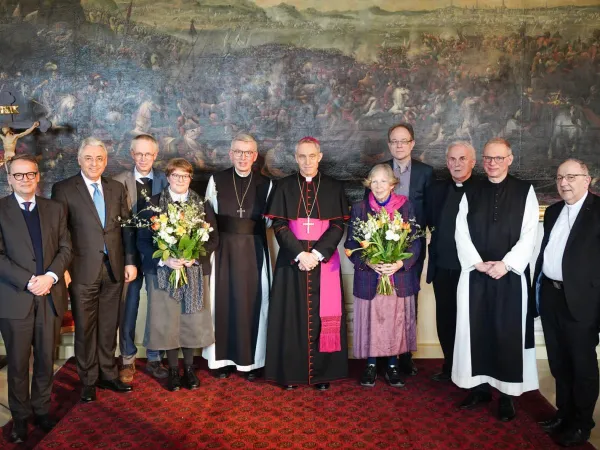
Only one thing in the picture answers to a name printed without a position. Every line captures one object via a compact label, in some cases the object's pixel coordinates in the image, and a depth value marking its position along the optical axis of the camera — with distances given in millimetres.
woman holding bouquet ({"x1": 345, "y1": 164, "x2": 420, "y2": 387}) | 4977
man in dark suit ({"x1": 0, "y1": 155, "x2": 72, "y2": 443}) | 4195
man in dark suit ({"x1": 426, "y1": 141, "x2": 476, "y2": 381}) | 4926
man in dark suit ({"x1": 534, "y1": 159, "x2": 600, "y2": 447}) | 4027
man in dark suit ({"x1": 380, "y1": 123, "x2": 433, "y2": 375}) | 5391
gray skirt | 5027
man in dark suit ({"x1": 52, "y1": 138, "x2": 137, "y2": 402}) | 4754
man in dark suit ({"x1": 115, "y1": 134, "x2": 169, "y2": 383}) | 5223
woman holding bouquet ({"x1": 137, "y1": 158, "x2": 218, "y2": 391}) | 4844
